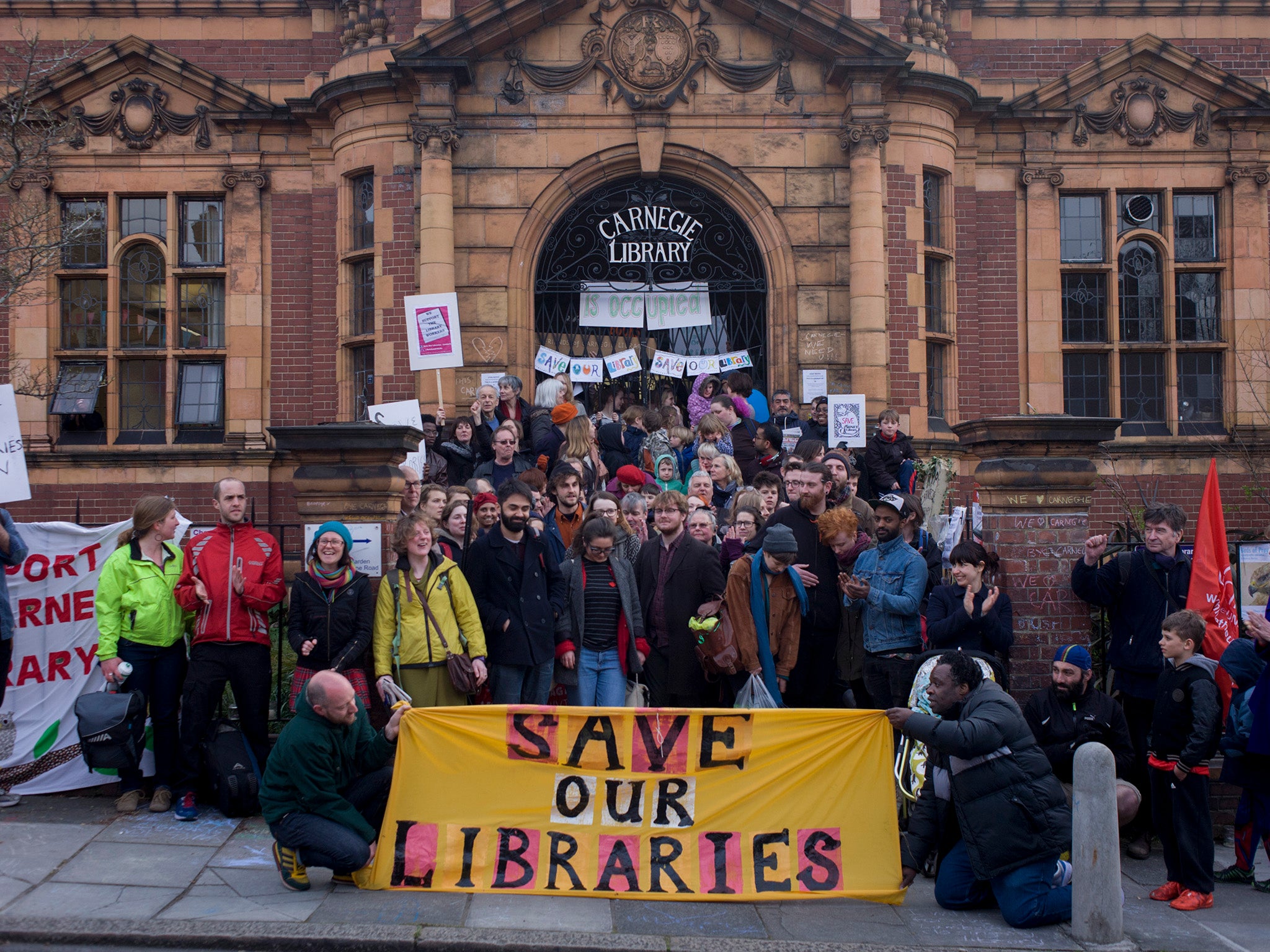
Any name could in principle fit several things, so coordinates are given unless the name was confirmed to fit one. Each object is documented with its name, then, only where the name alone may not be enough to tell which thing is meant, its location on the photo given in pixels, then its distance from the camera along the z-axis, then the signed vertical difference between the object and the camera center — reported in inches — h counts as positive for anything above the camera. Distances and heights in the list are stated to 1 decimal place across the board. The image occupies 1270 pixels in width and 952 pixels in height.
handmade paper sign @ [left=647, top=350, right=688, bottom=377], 603.2 +73.8
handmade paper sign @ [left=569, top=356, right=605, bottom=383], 595.2 +70.2
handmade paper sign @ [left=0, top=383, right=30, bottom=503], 315.9 +14.2
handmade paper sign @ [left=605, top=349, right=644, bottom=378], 598.5 +73.6
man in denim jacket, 290.7 -24.7
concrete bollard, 227.8 -68.3
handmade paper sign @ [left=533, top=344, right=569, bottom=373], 589.3 +73.4
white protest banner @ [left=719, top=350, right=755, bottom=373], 601.3 +75.2
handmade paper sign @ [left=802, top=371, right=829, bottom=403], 572.1 +60.1
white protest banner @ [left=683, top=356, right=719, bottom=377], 603.5 +73.1
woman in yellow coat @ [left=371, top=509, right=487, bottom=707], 285.7 -28.1
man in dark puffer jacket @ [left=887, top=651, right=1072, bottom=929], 235.6 -59.3
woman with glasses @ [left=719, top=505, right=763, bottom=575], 325.1 -7.5
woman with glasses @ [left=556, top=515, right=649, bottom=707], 298.0 -30.6
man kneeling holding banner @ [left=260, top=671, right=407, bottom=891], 239.0 -59.0
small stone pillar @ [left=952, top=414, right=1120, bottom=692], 338.0 -3.0
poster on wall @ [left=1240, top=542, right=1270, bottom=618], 335.6 -18.3
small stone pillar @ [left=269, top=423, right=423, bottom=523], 325.4 +9.9
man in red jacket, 289.6 -27.7
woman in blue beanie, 284.2 -25.8
